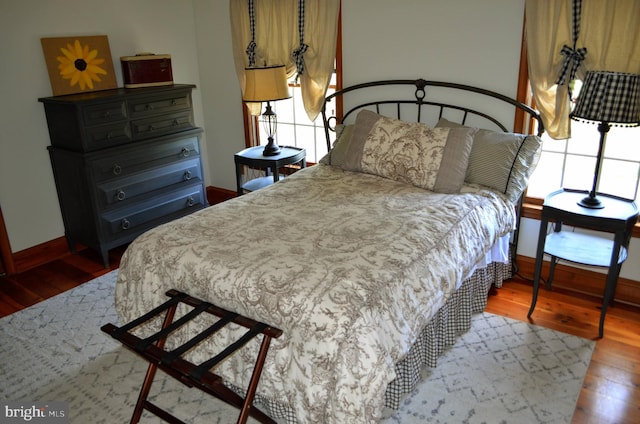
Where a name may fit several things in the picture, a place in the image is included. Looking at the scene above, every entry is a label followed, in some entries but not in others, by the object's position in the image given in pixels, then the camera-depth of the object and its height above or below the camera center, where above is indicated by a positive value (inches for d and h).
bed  70.7 -33.0
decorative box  148.9 -5.1
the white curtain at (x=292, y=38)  143.3 +3.0
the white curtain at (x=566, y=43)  103.2 -0.4
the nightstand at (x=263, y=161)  145.9 -31.3
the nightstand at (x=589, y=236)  100.1 -38.5
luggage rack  69.0 -41.3
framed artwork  137.4 -2.7
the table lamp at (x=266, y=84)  139.3 -9.3
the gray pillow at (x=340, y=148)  130.5 -25.3
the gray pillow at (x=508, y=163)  113.0 -25.7
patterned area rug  86.6 -59.3
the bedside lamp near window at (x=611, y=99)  93.4 -10.5
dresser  133.8 -28.8
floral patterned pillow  112.3 -23.6
